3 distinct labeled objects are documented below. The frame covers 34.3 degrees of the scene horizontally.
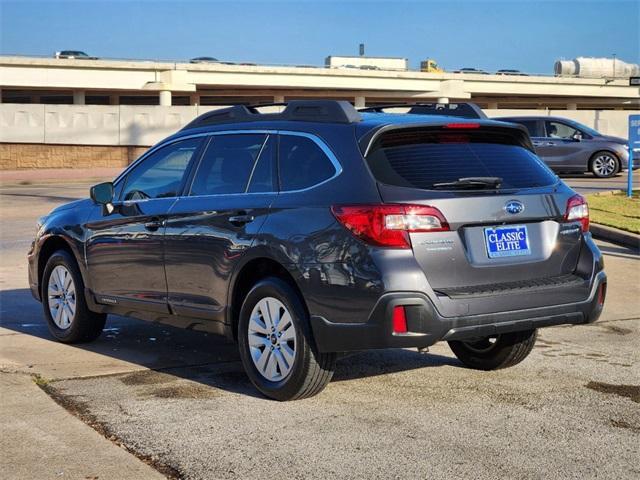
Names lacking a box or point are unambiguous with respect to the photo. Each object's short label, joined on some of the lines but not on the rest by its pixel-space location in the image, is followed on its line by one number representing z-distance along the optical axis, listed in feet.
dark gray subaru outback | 18.58
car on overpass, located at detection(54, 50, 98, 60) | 258.24
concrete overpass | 240.73
